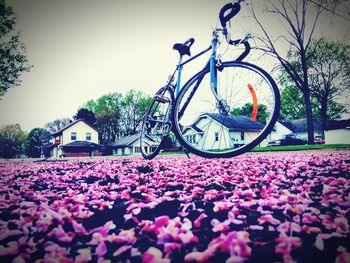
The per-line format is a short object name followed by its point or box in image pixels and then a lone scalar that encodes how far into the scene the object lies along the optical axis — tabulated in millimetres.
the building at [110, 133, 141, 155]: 39278
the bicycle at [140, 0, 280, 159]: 2422
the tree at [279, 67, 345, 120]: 16266
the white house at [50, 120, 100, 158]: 31516
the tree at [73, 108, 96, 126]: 38250
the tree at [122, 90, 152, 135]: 40888
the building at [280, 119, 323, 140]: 37041
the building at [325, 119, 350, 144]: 15609
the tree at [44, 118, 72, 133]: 54156
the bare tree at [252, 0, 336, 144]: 11750
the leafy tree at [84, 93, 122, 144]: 41312
